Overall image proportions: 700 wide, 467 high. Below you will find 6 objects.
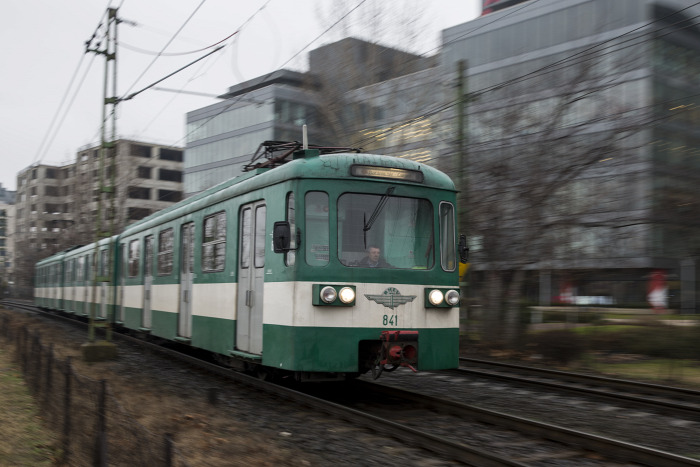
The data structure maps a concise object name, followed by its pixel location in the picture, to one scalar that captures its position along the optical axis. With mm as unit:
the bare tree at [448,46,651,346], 14320
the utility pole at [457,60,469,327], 15547
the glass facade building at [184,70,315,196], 49812
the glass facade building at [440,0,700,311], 14227
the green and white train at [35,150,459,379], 8125
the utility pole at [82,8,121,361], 14312
